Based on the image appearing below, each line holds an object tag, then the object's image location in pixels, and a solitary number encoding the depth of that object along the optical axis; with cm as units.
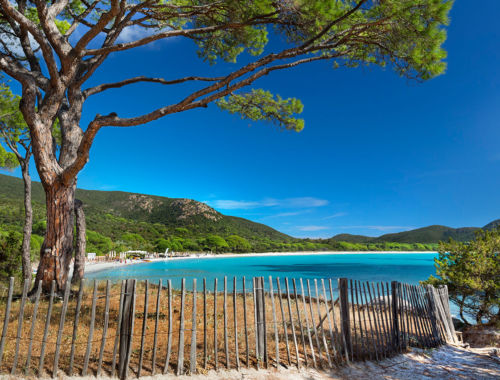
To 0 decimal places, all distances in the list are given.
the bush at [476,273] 945
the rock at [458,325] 1036
